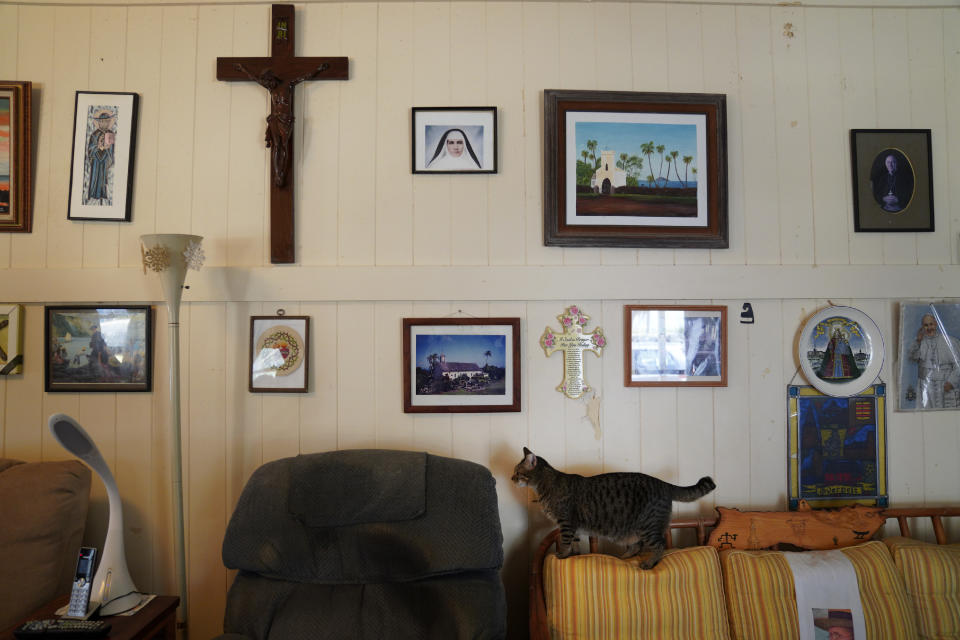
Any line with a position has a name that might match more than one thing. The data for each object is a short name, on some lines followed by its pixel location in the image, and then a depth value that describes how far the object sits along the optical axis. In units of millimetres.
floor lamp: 1776
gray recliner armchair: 1522
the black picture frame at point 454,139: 2035
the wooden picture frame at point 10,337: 1993
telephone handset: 1512
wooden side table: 1496
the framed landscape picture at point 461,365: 2004
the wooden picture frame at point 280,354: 1993
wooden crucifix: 1989
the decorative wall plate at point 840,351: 2031
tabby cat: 1785
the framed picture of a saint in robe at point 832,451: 2035
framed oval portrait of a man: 2090
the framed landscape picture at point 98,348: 2002
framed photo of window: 2027
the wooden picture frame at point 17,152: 2016
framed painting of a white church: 2029
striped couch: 1666
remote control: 1417
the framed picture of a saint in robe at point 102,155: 2018
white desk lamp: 1560
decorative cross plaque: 2014
